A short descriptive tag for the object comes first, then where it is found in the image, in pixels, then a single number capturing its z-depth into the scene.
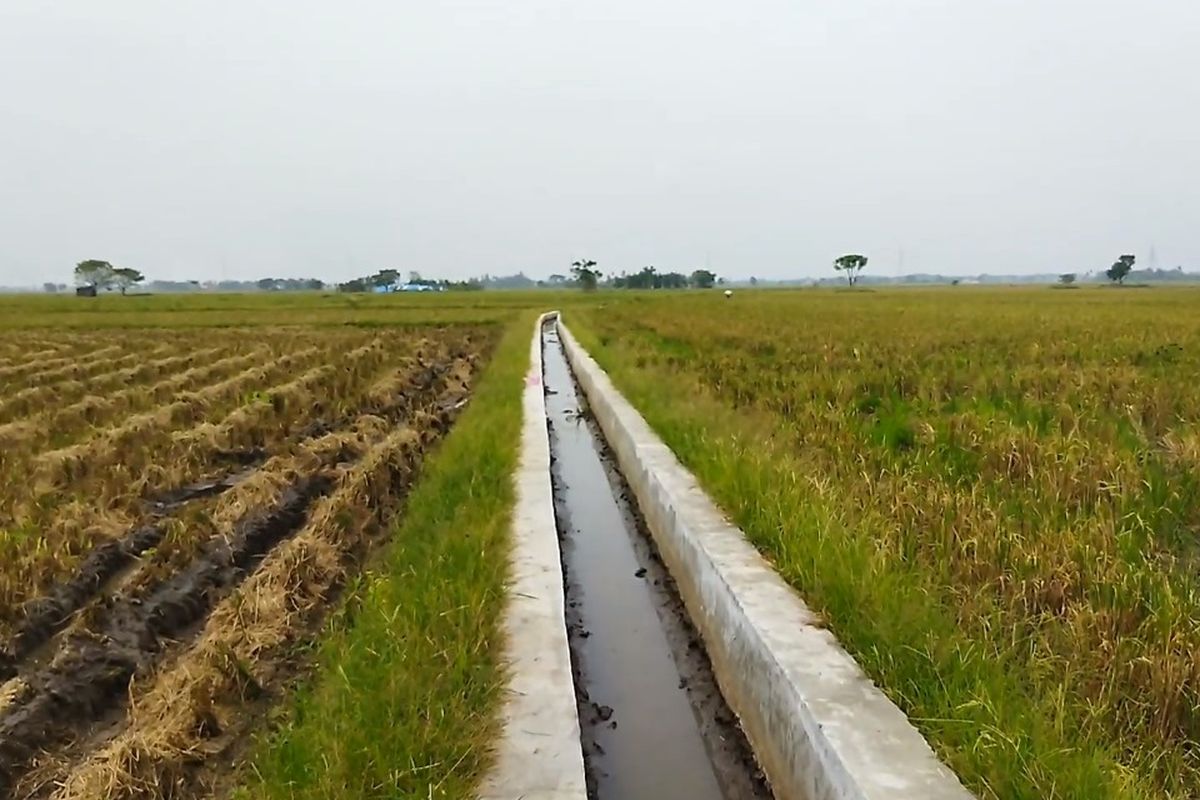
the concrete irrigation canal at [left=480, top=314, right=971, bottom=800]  2.68
